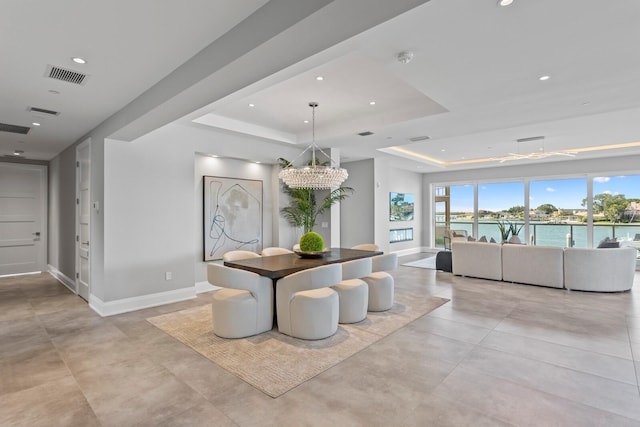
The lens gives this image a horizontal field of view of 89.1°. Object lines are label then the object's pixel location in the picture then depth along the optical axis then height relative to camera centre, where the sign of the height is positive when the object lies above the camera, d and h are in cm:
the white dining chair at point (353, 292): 397 -96
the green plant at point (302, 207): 652 +16
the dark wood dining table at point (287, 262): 360 -60
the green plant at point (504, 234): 841 -56
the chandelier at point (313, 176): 486 +58
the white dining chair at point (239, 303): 354 -98
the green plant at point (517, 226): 986 -41
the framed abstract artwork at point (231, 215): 573 +0
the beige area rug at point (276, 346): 275 -135
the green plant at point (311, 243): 452 -40
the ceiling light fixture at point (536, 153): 689 +136
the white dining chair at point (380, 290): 443 -105
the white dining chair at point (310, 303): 346 -96
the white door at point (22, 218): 736 -2
